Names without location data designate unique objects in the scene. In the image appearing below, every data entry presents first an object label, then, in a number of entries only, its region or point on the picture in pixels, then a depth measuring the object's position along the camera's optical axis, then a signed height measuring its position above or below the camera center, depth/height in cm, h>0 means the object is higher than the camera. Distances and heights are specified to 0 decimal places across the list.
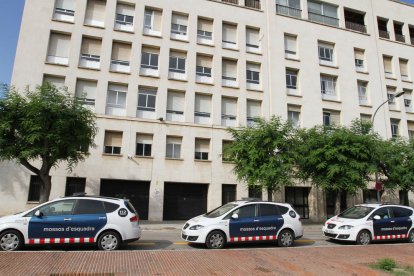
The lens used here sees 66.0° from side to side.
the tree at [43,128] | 1395 +310
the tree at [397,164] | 2206 +302
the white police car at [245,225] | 1027 -69
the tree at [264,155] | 1911 +297
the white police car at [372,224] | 1185 -65
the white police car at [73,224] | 891 -71
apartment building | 2156 +897
